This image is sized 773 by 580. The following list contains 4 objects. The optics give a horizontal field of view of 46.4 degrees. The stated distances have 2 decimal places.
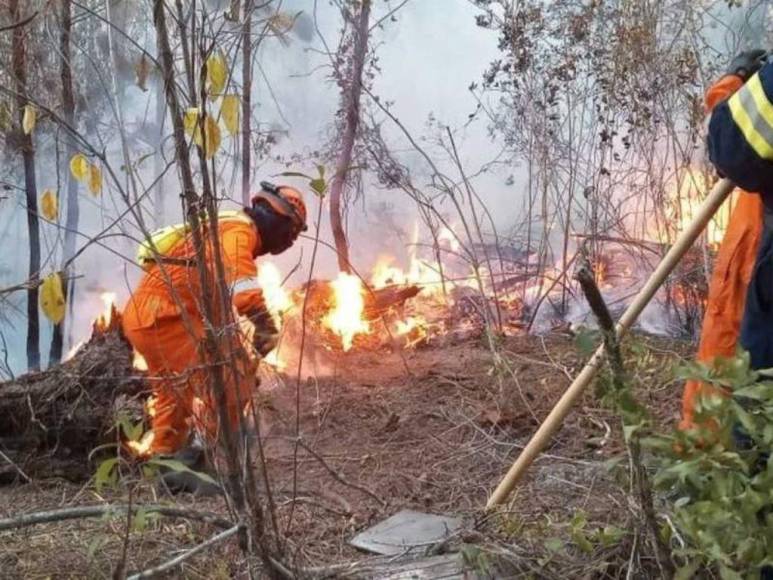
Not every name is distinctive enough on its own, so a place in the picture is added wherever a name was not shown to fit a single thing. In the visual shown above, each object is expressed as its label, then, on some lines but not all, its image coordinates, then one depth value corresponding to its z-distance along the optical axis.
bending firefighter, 4.59
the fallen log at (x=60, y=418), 4.87
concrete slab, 2.91
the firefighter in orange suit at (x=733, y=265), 3.03
